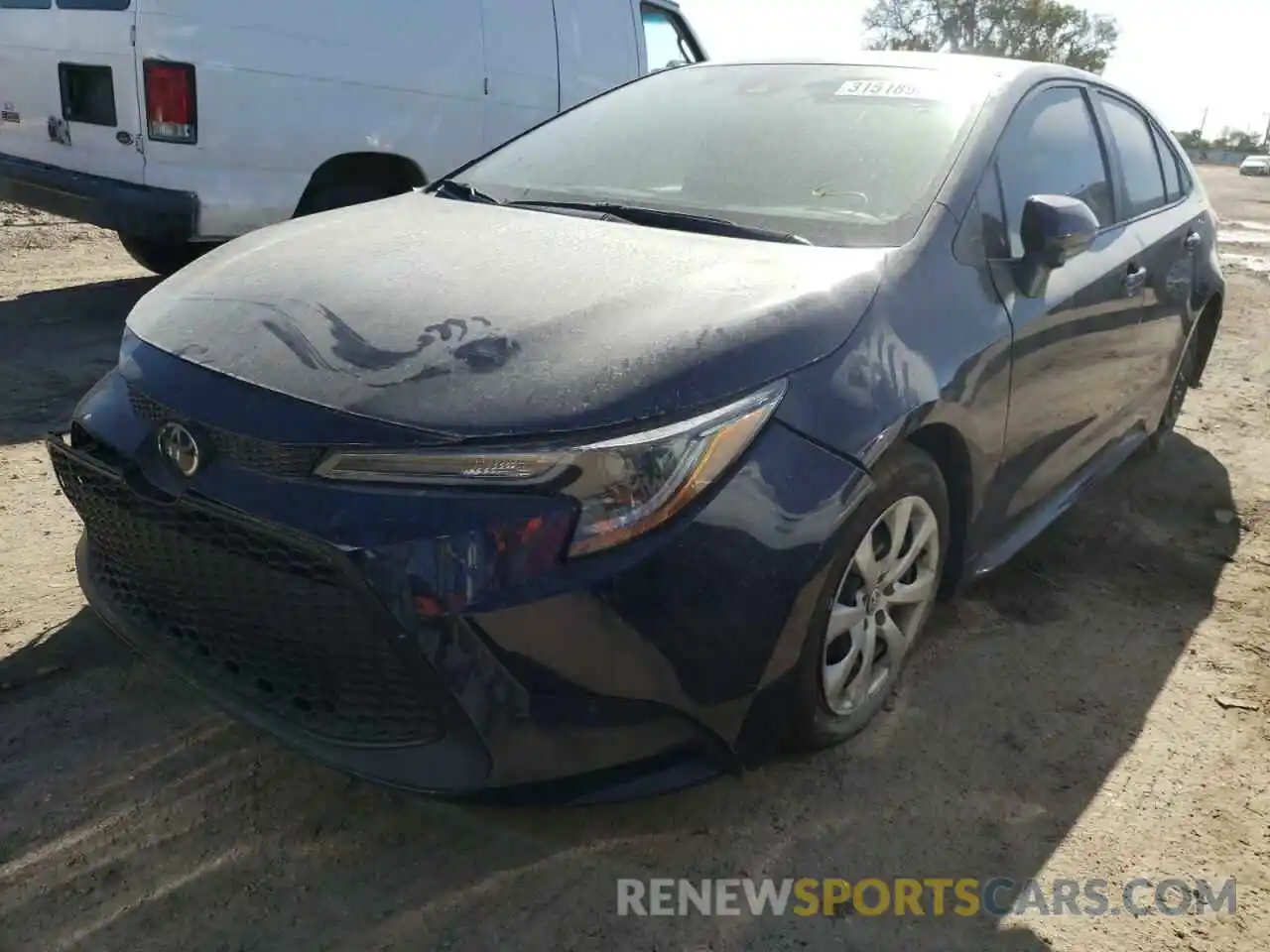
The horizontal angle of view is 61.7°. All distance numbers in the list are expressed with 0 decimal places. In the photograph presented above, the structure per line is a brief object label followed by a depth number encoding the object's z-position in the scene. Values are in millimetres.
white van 4895
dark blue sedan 1790
